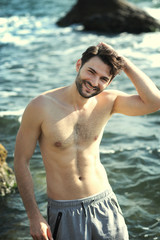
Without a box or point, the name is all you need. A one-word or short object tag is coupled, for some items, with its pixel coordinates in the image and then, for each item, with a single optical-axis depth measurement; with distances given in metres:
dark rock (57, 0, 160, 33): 17.56
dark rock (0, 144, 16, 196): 5.73
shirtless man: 3.16
